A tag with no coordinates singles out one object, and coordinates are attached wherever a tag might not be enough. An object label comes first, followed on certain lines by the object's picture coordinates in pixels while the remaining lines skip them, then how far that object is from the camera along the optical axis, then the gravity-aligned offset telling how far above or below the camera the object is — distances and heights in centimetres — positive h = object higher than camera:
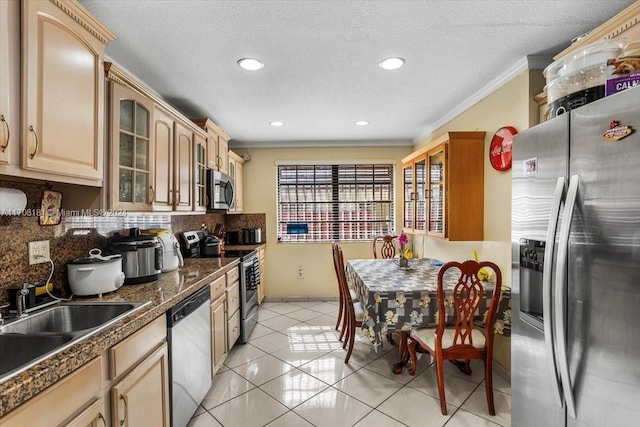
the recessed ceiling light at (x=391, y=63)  218 +110
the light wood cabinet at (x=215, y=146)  322 +80
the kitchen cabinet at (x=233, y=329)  278 -109
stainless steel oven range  317 -81
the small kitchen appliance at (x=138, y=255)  196 -27
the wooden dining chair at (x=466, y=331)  201 -80
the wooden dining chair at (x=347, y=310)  275 -90
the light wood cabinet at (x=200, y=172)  291 +42
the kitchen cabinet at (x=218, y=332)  237 -96
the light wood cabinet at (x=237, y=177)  412 +54
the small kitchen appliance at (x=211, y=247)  336 -35
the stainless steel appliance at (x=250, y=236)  451 -32
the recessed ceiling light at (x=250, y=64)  217 +109
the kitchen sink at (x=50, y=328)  119 -50
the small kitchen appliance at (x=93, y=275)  167 -33
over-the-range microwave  318 +27
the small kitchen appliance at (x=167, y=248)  237 -26
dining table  226 -71
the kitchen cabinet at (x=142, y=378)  126 -75
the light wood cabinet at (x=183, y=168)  254 +41
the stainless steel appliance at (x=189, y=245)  326 -33
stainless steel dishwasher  173 -88
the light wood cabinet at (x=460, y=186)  285 +27
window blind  486 +20
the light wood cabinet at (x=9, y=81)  108 +49
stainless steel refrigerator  91 -18
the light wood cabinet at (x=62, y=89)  119 +55
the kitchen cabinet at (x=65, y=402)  86 -59
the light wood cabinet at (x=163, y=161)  224 +41
